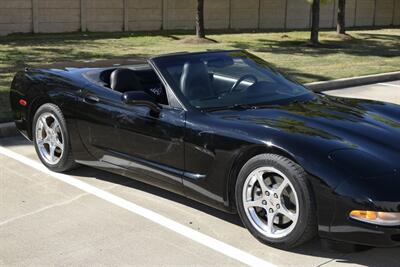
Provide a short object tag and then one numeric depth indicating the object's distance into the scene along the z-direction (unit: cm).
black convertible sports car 365
